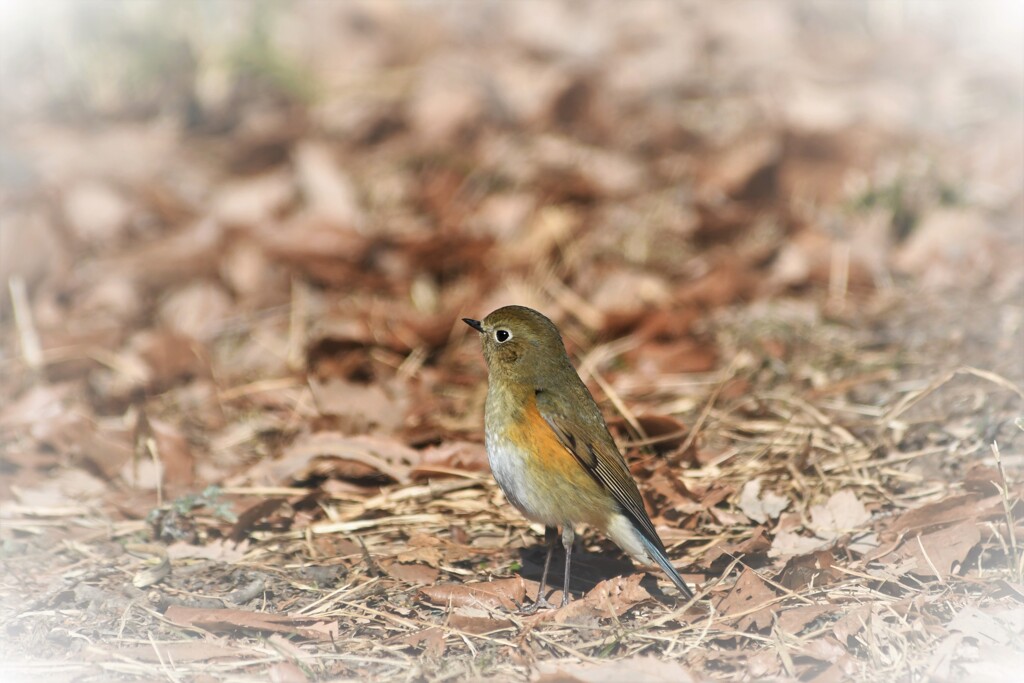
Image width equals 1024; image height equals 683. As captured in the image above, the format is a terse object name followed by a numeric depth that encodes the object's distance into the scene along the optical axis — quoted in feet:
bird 24.23
